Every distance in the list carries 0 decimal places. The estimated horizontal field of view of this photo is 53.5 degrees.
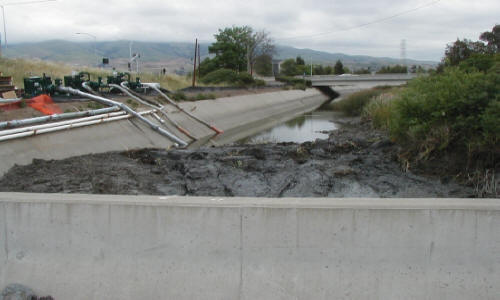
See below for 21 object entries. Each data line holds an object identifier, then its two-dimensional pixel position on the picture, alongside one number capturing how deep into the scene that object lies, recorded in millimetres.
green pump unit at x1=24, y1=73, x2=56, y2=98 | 23500
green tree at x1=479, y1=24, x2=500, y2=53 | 42462
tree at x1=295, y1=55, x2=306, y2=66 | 139625
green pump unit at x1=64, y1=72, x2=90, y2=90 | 26080
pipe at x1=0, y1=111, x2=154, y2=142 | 14495
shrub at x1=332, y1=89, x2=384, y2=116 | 46584
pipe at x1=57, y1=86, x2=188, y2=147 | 22656
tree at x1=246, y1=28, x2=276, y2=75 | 112775
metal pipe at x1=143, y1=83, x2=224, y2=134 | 30047
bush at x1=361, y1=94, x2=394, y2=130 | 23547
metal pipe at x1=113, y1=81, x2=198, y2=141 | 26484
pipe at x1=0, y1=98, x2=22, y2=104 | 18625
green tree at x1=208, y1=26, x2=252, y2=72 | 101062
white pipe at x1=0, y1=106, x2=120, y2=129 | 15352
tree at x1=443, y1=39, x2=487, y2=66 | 40250
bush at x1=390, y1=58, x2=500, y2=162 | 11031
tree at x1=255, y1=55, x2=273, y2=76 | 121750
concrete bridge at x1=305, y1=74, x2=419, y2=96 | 81312
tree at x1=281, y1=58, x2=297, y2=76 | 127625
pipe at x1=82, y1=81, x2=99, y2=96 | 25841
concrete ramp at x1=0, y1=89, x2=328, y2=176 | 14789
